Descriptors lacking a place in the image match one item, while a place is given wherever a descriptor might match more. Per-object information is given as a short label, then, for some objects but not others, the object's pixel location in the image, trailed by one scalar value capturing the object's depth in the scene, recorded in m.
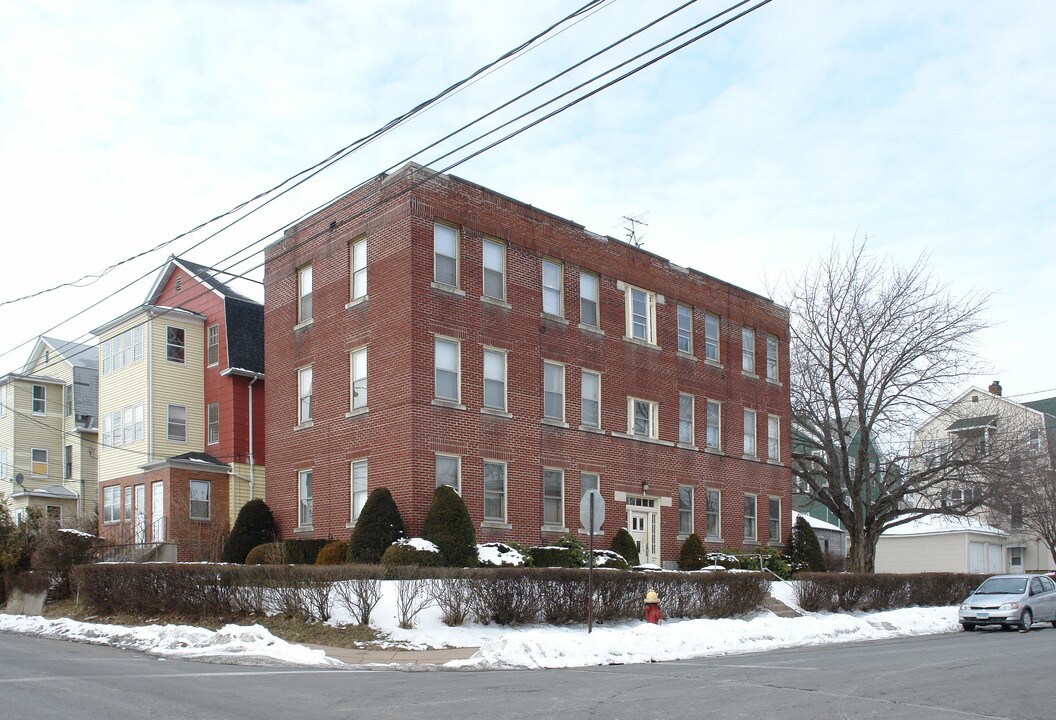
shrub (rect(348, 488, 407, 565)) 24.53
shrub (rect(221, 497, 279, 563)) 29.22
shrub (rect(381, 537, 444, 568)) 23.36
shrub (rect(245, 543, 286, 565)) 26.75
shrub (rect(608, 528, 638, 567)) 29.73
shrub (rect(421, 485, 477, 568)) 24.41
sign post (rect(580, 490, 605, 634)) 19.31
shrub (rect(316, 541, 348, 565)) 25.70
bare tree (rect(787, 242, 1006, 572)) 35.56
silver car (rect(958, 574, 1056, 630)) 25.88
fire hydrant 19.92
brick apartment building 26.53
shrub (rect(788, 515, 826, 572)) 37.44
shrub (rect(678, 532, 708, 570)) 32.34
